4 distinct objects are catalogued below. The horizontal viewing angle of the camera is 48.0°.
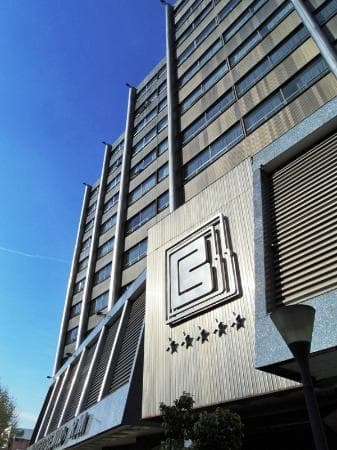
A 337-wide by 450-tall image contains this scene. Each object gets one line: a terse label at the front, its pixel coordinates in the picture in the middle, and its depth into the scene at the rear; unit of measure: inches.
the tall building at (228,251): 379.9
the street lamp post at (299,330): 196.4
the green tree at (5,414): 1588.3
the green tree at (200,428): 295.7
